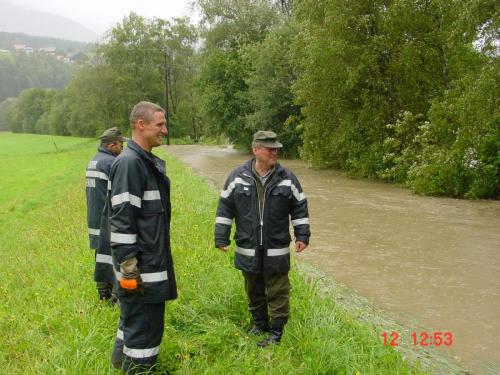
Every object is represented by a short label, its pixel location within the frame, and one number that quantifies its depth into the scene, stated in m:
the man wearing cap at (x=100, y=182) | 5.48
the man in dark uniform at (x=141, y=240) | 3.35
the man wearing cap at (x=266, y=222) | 4.46
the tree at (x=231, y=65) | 34.22
